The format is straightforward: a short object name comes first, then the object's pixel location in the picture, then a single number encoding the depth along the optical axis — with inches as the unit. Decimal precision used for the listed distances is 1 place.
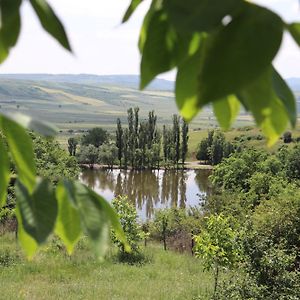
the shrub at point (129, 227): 662.5
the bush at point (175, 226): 830.5
